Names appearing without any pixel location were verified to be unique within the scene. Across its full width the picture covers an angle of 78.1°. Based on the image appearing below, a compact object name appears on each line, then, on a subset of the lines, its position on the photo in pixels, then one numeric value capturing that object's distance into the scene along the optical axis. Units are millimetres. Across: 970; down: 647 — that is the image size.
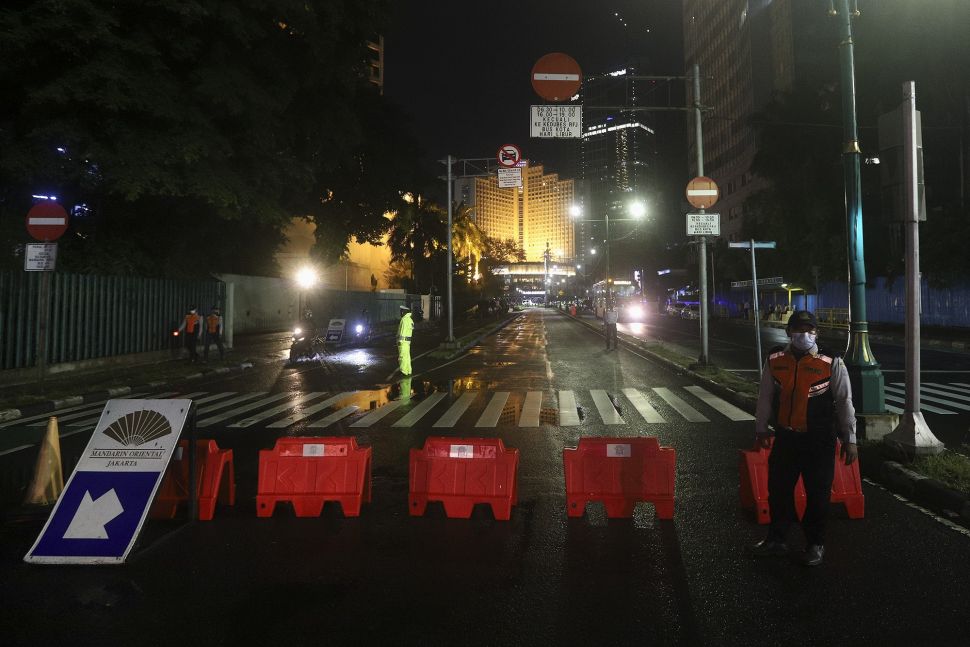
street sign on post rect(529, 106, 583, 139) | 11000
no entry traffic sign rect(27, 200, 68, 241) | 12398
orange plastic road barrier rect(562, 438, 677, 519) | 5254
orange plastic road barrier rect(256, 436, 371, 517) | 5430
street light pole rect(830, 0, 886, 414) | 7754
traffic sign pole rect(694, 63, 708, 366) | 15633
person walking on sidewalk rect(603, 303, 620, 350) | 24000
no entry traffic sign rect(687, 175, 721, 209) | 14383
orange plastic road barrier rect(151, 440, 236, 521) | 5379
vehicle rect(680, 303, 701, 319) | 62406
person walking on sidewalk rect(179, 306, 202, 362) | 18219
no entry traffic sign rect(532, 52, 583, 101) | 10078
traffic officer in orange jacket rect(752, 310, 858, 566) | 4289
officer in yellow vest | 15281
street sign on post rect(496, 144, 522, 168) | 19891
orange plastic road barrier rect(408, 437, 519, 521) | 5316
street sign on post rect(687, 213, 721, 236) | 14891
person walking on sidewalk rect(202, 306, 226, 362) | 19188
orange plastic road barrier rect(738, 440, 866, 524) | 5191
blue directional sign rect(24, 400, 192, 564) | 4448
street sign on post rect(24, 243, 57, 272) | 12391
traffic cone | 5410
